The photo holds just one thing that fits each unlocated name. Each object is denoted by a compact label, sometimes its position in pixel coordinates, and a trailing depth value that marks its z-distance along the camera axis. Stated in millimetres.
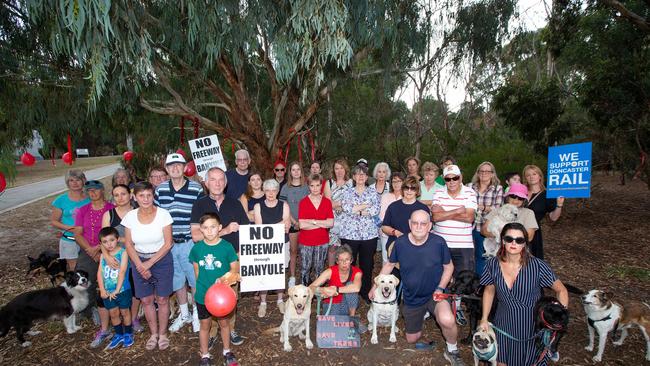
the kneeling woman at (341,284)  3812
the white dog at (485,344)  2895
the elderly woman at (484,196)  4602
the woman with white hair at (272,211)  4395
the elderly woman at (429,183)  4867
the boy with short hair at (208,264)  3320
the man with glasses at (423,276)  3488
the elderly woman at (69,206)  4367
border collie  3844
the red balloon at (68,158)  9539
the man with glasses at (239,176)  5188
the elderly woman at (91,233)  4074
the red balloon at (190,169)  9315
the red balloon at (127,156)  14180
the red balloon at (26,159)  10675
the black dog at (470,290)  3627
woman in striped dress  2857
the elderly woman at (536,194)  4531
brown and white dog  3412
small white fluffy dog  3850
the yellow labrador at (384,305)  3664
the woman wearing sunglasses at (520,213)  3932
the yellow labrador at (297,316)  3555
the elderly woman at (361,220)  4512
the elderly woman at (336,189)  5051
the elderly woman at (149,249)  3506
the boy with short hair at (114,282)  3590
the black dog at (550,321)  2695
